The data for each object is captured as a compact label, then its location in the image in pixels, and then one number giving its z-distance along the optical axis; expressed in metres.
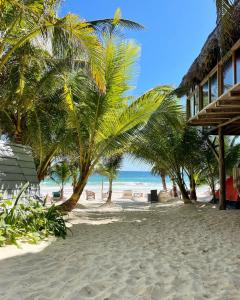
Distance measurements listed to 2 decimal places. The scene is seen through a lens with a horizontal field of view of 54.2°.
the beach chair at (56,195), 18.47
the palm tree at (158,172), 13.99
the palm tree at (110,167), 15.05
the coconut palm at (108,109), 6.86
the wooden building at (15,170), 5.05
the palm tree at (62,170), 15.69
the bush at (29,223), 3.91
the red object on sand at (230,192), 9.46
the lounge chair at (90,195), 19.29
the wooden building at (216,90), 5.55
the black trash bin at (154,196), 15.56
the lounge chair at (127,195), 21.00
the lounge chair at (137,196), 21.26
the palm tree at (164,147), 7.99
